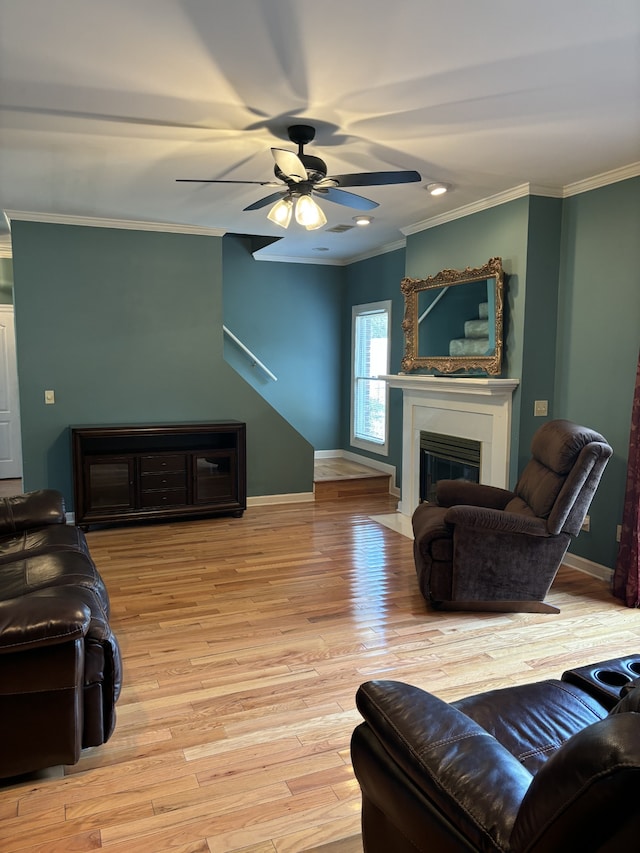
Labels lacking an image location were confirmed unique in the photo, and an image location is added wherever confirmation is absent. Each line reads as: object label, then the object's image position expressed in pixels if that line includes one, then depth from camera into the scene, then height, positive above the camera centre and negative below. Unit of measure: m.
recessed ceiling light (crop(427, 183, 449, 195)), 4.23 +1.20
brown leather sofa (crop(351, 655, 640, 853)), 0.86 -0.82
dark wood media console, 5.19 -0.99
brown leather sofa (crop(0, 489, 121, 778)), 1.97 -1.07
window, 7.04 -0.17
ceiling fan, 3.10 +0.92
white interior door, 7.26 -0.55
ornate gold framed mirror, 4.54 +0.34
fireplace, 4.94 -0.84
